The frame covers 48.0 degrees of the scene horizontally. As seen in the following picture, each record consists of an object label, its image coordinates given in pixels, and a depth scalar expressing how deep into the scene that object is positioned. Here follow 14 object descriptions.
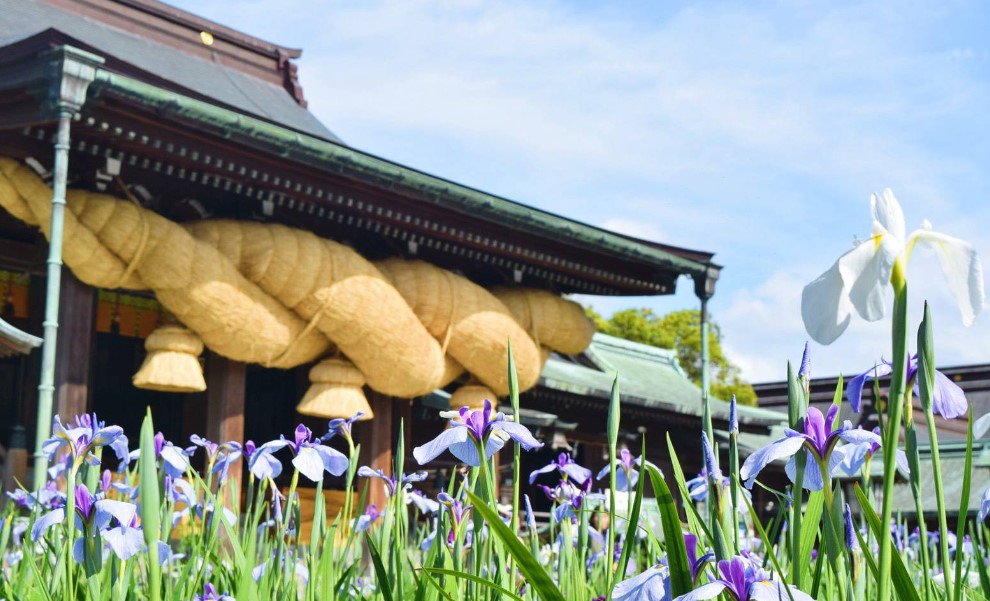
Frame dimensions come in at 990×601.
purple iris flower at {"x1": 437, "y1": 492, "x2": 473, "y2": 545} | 1.64
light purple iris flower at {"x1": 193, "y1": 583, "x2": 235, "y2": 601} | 1.83
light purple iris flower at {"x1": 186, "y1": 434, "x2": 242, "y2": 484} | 2.16
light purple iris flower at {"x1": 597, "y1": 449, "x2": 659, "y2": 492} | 2.30
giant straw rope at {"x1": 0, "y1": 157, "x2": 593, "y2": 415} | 7.32
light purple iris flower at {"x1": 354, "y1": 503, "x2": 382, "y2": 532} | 2.49
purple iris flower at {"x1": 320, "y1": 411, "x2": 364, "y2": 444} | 1.74
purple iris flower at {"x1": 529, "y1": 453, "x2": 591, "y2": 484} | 2.17
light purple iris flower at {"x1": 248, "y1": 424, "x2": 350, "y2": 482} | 1.63
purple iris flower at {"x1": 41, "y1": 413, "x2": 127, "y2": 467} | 1.61
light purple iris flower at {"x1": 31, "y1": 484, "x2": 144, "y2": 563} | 1.36
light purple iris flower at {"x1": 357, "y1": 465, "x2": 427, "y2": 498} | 1.68
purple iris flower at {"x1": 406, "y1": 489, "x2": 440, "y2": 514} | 2.63
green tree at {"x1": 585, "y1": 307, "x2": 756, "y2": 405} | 28.11
